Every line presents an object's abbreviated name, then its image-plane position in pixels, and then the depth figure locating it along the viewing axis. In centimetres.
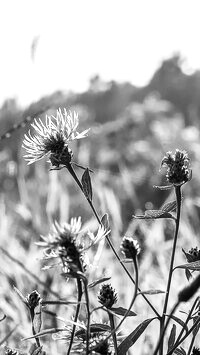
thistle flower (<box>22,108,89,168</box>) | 68
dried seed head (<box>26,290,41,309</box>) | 66
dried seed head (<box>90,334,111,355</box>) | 64
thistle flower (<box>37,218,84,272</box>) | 60
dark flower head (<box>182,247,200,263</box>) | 67
